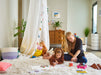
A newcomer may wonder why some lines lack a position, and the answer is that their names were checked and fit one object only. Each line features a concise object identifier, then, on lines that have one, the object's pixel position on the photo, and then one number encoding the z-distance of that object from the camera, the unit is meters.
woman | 2.55
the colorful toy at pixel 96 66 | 2.10
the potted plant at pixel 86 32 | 7.10
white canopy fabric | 3.35
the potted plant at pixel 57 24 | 6.79
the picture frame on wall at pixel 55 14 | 6.96
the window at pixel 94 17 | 6.88
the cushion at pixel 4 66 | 1.94
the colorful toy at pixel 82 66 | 2.13
